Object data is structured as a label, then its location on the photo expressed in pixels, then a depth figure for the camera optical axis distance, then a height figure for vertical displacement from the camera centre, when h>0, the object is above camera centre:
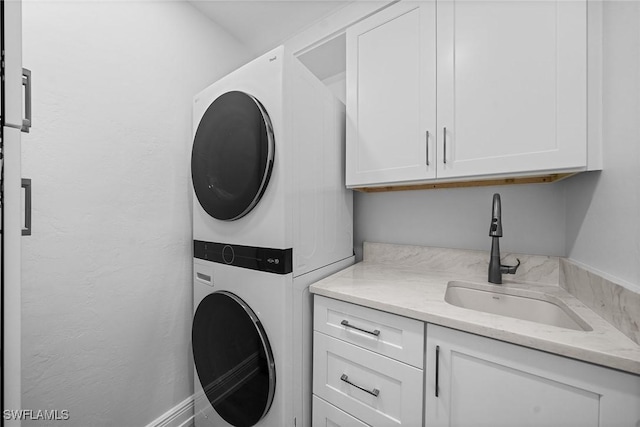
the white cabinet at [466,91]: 0.98 +0.55
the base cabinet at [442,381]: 0.71 -0.56
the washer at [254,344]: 1.11 -0.62
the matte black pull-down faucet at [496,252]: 1.22 -0.19
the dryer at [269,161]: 1.11 +0.25
